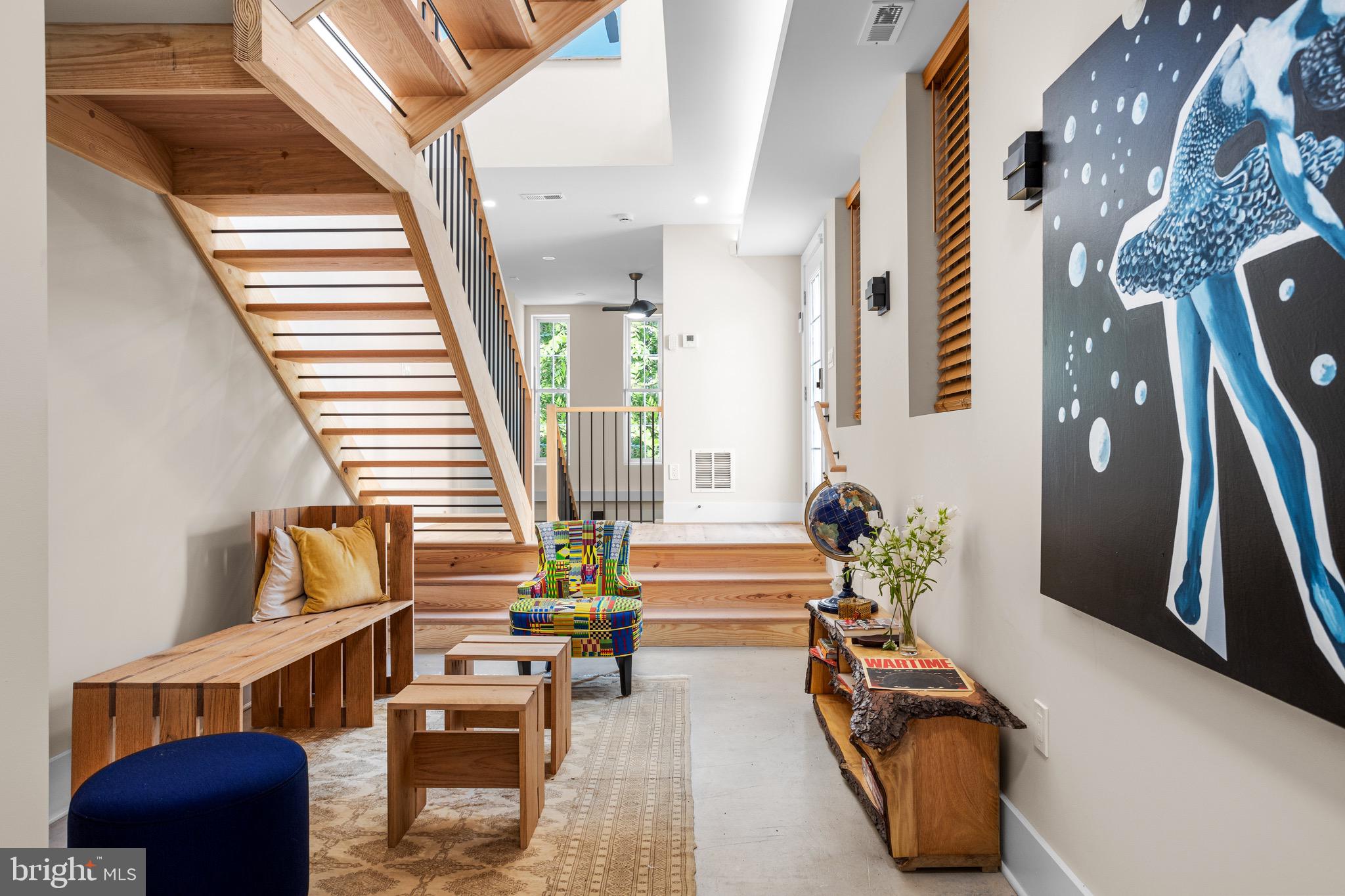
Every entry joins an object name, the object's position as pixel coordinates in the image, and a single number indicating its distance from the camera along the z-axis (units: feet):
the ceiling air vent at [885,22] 9.29
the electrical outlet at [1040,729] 6.81
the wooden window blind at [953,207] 9.67
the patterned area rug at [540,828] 7.25
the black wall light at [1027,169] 6.72
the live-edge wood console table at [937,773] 7.29
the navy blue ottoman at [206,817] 5.67
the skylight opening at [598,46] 17.79
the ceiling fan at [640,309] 27.32
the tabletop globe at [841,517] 10.84
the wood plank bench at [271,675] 8.34
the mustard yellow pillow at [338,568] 12.22
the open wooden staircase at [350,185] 7.27
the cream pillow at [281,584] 11.84
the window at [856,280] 16.26
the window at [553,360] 36.09
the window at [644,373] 34.96
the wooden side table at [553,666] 9.83
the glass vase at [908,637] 8.86
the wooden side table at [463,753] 7.92
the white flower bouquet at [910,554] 8.75
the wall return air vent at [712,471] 23.08
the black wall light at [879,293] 11.84
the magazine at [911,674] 7.73
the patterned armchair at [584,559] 14.01
